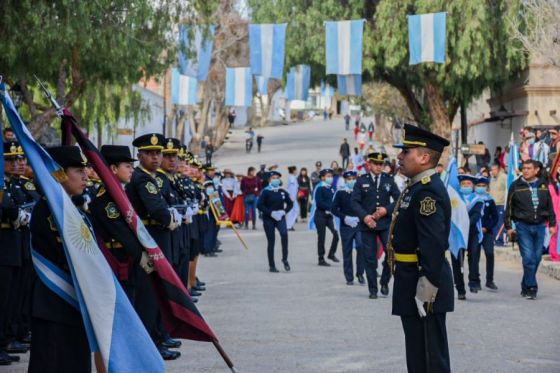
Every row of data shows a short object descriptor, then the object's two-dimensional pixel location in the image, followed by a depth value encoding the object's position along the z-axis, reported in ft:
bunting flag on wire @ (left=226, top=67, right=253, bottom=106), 145.48
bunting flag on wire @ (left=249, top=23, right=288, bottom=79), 130.21
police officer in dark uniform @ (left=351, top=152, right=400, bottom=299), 53.47
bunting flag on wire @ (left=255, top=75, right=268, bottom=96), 165.89
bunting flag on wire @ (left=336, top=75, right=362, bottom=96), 132.87
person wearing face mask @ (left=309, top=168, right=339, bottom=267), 72.95
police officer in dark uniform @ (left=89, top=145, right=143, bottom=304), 30.45
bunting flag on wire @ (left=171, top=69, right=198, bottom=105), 145.18
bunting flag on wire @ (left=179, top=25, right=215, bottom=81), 86.63
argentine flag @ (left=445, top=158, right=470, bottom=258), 54.43
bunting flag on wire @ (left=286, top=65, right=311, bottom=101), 145.89
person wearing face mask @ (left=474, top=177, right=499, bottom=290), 57.82
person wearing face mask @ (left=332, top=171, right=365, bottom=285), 60.49
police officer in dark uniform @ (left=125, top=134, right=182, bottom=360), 35.76
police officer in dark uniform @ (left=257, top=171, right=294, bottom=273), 67.72
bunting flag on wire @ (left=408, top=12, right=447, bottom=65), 122.52
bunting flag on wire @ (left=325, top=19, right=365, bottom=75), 127.24
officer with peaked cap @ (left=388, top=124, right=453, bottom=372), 26.32
